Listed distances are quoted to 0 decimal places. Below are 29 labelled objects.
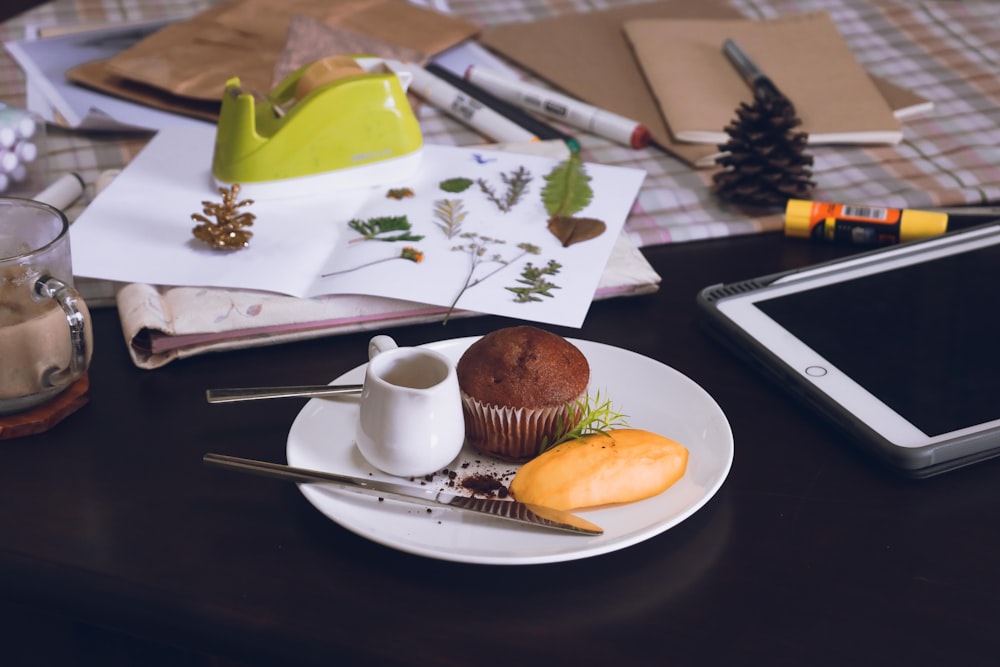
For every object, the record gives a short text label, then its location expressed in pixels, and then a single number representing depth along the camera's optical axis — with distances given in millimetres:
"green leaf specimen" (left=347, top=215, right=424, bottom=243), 905
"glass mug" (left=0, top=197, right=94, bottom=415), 673
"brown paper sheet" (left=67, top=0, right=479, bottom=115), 1217
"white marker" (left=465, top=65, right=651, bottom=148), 1138
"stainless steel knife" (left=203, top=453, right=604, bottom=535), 566
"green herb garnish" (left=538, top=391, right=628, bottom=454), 646
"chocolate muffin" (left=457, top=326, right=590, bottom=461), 637
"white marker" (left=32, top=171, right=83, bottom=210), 998
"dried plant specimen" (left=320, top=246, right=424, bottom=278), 863
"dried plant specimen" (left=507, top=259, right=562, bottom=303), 817
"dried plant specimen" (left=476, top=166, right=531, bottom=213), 969
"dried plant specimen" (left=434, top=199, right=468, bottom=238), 923
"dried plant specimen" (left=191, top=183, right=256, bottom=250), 883
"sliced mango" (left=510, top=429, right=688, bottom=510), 587
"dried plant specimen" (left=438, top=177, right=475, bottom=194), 998
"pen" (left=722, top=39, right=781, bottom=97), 1188
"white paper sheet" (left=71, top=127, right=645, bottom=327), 826
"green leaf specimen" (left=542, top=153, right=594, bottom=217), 961
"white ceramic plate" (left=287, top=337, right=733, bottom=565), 555
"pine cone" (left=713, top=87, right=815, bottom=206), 980
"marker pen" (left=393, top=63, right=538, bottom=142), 1147
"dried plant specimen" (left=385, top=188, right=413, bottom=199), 987
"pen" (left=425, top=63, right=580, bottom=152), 1134
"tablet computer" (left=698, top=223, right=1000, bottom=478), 649
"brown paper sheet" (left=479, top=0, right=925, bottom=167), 1197
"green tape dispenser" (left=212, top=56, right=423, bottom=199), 969
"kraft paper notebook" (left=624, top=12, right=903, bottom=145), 1130
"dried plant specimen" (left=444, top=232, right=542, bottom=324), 842
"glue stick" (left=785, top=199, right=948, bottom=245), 909
